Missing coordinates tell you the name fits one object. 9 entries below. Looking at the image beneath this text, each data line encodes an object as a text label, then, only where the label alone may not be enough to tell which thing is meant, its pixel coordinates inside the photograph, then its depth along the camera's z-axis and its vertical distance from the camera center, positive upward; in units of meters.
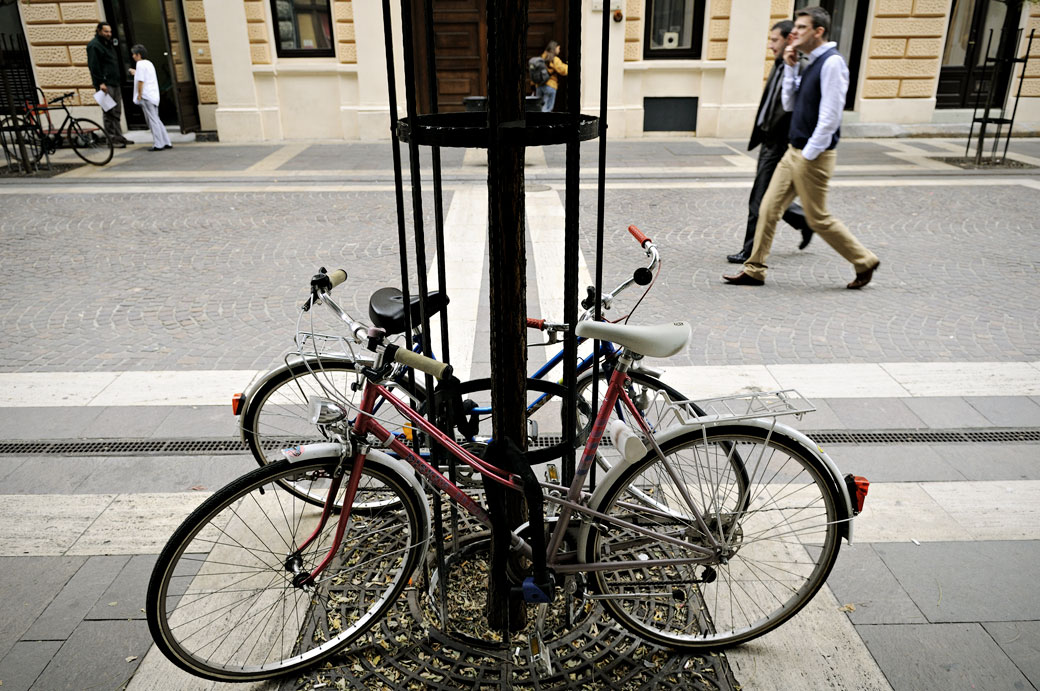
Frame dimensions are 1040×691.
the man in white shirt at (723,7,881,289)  5.69 -0.78
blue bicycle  2.58 -1.31
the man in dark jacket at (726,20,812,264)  6.33 -0.79
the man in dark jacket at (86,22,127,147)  13.03 -0.29
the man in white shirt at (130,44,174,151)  12.99 -0.75
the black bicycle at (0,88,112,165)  11.30 -1.35
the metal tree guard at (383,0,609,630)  1.99 -0.32
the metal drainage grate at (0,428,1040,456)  3.87 -1.92
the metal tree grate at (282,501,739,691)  2.48 -1.92
